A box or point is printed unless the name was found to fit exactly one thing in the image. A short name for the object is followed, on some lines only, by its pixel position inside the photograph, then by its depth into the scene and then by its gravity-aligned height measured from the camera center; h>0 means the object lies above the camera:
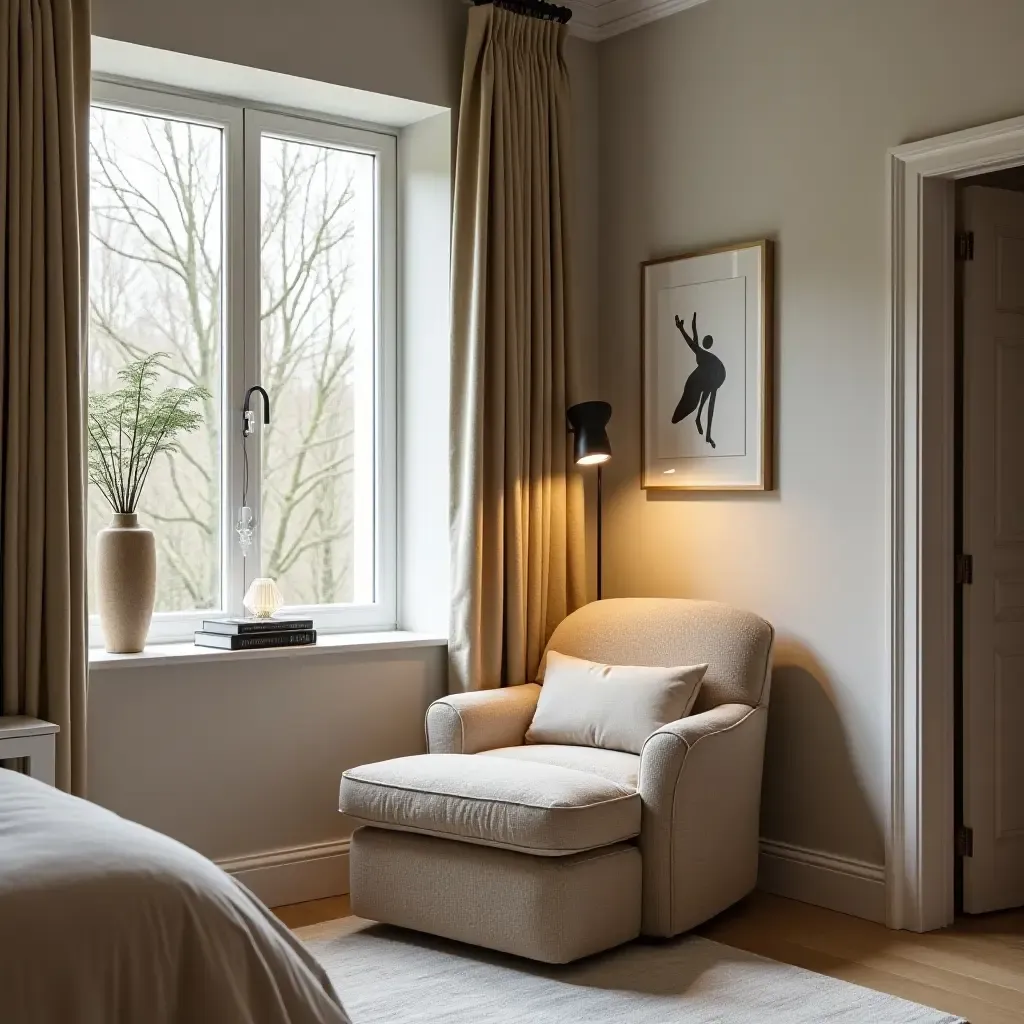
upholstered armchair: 3.14 -0.84
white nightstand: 2.98 -0.57
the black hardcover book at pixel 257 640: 3.74 -0.42
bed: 1.46 -0.52
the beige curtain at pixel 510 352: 4.09 +0.45
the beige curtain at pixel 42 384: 3.21 +0.28
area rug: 2.90 -1.16
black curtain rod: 4.16 +1.56
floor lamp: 4.06 +0.19
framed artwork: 3.98 +0.39
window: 3.92 +0.52
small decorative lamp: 3.90 -0.31
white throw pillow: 3.60 -0.59
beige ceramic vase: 3.56 -0.24
